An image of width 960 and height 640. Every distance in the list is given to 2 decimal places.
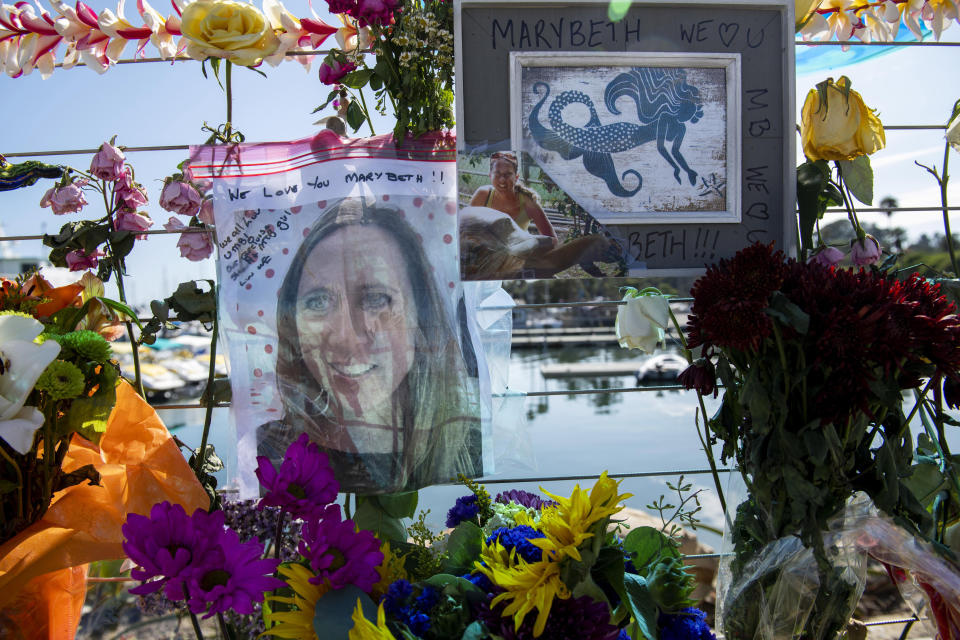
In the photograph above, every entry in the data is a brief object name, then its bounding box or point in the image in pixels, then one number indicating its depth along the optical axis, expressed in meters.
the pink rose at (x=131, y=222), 1.03
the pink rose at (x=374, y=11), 0.91
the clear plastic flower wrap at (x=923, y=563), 0.75
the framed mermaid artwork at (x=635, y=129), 0.96
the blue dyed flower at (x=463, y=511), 0.83
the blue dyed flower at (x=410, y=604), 0.61
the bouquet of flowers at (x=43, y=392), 0.69
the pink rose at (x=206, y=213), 1.00
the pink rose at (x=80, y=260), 1.04
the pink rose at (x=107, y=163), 1.00
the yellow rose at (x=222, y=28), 0.91
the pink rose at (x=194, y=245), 1.03
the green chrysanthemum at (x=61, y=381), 0.72
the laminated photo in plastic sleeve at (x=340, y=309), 0.98
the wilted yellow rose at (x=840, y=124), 0.94
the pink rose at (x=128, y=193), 1.03
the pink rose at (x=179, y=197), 0.97
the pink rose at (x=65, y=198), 1.05
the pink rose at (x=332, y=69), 0.97
